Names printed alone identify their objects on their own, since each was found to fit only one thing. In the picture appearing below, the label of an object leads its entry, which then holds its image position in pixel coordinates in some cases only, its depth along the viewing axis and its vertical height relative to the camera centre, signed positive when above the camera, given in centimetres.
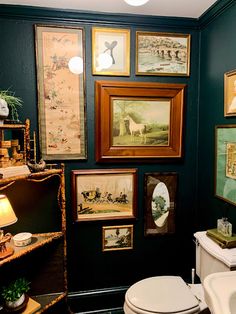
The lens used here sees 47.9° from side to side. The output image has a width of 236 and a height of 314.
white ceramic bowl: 185 -74
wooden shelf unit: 201 -78
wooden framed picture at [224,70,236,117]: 183 +28
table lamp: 165 -54
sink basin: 98 -65
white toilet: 158 -102
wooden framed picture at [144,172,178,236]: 234 -61
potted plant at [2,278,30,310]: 174 -106
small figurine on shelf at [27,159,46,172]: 186 -23
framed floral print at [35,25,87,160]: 209 +32
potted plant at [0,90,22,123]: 188 +23
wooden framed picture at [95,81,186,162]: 220 +11
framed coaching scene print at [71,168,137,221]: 223 -52
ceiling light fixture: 153 +76
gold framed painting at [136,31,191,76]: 221 +67
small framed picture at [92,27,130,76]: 214 +67
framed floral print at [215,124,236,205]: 187 -22
